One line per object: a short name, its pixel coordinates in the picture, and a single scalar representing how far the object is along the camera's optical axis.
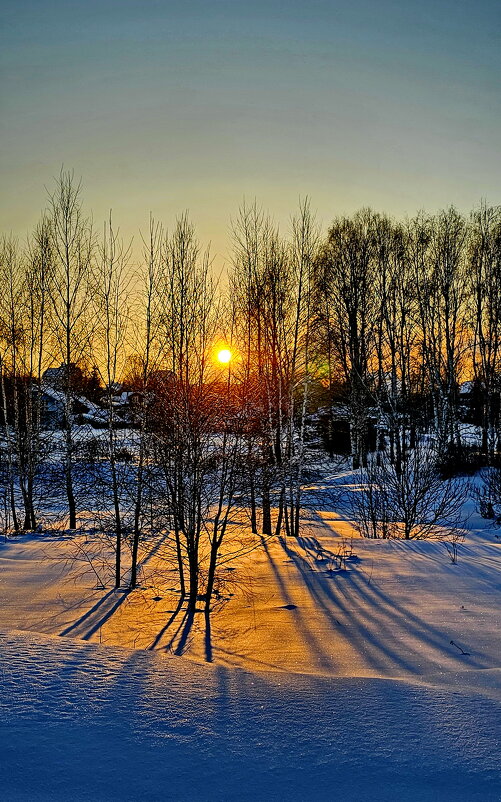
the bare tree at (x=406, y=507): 11.23
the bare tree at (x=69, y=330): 11.44
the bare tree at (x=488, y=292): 20.78
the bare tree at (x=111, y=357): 7.00
